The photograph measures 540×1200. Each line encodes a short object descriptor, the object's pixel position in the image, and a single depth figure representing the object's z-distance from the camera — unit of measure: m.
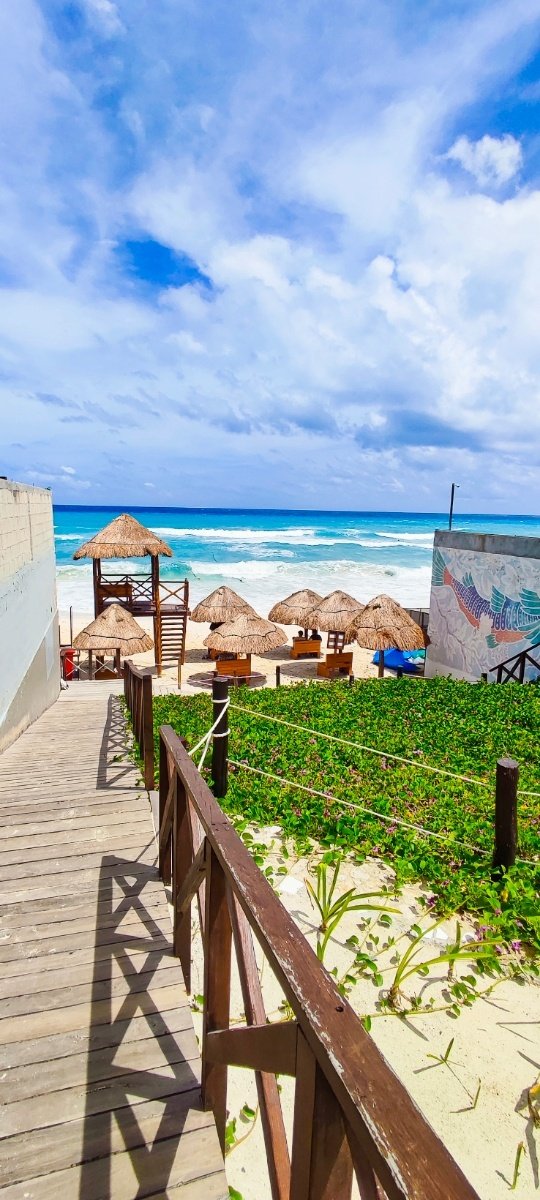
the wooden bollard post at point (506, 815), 4.30
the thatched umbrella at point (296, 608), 19.23
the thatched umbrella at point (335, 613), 17.88
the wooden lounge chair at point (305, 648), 19.81
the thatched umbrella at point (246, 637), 16.22
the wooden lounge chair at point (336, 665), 17.33
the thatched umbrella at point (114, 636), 15.54
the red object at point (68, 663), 16.84
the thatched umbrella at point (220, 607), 18.49
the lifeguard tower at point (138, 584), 18.12
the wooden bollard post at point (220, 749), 5.63
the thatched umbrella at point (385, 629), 15.67
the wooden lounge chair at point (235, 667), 16.23
